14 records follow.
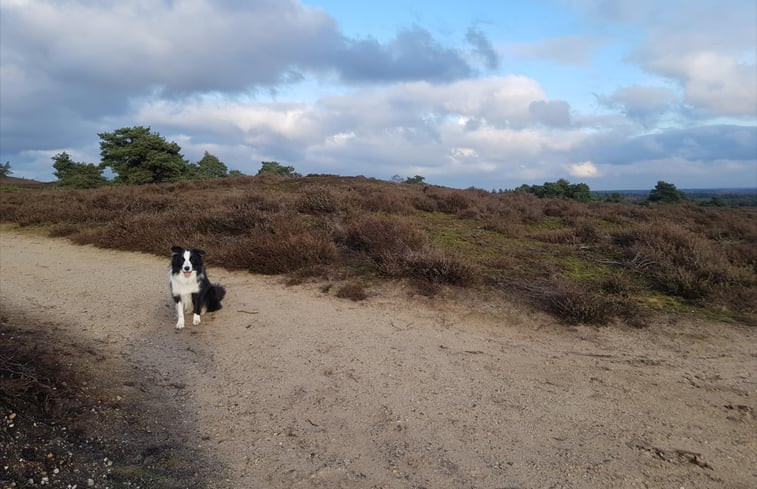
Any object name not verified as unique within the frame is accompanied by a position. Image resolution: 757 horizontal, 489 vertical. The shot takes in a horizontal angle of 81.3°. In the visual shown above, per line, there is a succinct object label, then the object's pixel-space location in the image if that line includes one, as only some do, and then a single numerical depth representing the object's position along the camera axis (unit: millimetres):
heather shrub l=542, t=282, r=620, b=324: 5633
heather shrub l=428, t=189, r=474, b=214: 15773
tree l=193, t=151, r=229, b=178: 38625
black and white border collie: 5301
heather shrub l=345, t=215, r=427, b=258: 8039
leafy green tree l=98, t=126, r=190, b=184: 30016
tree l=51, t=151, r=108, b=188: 32156
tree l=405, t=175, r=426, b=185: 33469
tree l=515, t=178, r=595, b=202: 27578
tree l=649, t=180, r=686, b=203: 28475
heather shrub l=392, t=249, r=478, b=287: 6805
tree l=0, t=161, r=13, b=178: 46906
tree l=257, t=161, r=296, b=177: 38953
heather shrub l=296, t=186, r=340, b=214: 12591
